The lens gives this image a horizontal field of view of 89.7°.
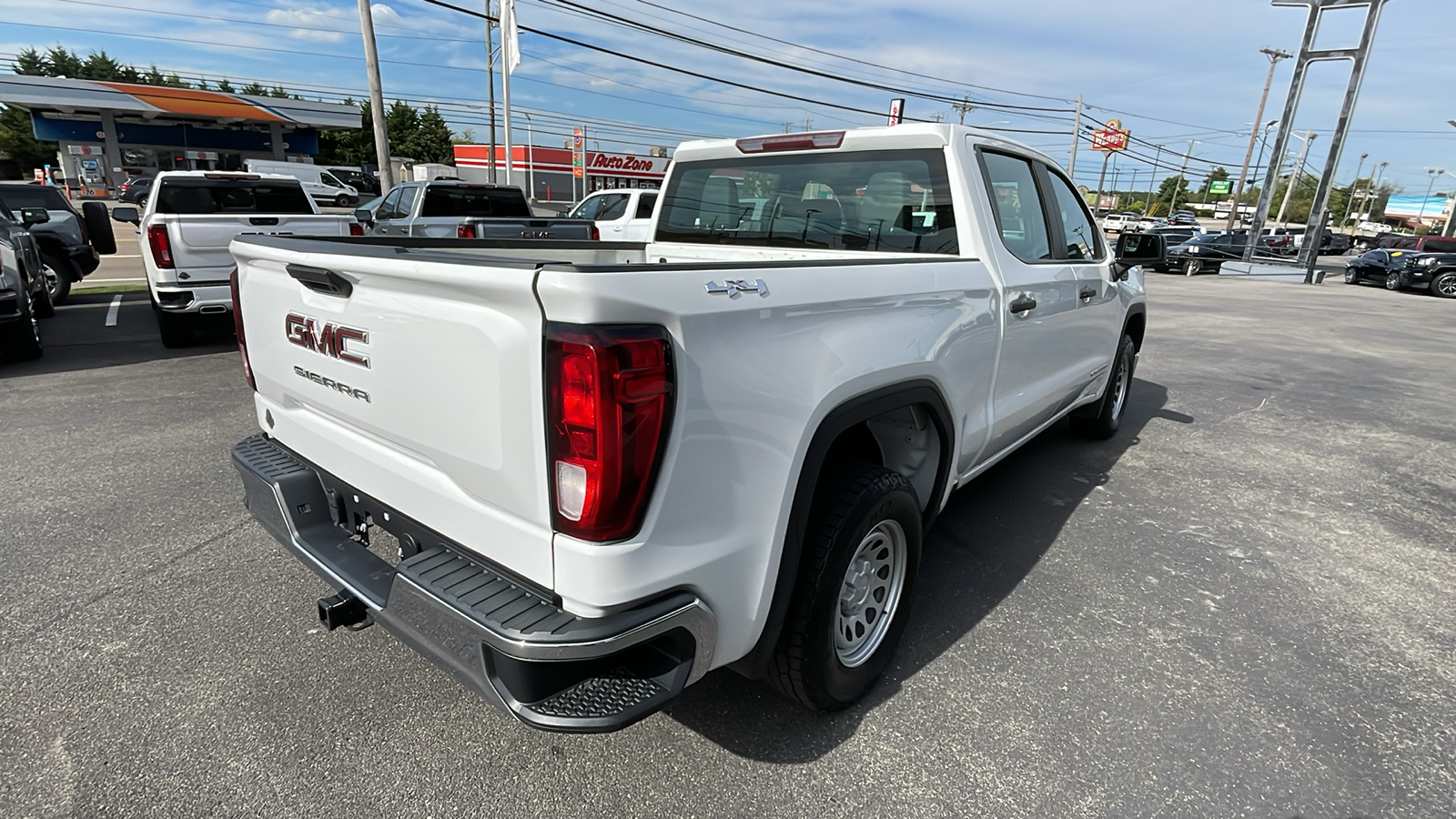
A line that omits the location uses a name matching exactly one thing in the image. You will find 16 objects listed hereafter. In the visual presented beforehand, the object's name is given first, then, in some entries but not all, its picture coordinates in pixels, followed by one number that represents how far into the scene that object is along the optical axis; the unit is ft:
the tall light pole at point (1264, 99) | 156.56
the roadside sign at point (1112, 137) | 187.73
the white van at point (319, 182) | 104.58
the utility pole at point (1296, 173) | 159.12
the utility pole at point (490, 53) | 121.70
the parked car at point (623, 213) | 42.55
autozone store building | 171.83
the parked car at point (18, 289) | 20.48
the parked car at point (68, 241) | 32.42
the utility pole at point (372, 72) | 53.31
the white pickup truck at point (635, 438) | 5.18
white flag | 71.56
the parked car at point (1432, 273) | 62.28
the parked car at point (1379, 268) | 67.05
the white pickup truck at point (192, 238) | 23.59
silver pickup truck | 33.88
